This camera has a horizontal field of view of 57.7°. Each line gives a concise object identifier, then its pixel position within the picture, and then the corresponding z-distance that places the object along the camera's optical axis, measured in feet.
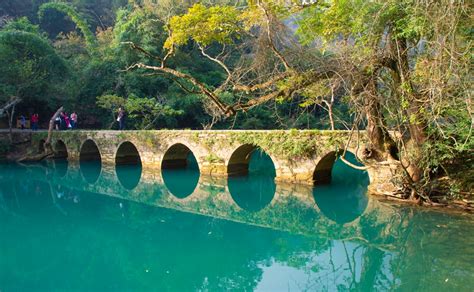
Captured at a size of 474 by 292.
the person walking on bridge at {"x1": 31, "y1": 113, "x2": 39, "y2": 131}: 76.32
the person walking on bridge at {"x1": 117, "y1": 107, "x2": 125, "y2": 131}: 64.28
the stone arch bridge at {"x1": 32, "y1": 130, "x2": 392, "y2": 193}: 39.45
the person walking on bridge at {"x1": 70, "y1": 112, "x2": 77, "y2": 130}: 72.54
